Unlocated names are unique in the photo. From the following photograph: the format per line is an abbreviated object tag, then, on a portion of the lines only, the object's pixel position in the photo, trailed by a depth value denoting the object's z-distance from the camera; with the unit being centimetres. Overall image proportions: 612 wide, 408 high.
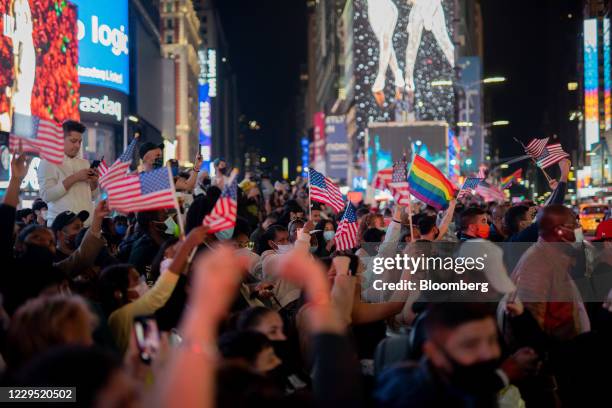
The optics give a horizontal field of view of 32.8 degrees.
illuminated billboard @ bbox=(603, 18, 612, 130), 10338
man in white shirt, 1044
